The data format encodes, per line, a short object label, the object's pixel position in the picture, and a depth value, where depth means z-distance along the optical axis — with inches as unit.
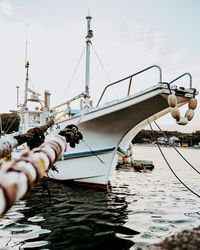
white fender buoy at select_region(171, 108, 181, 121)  244.2
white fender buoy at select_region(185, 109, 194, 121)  258.1
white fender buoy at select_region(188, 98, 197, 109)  271.4
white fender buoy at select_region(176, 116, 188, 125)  247.6
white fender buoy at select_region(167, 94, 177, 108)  251.1
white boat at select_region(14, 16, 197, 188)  323.3
